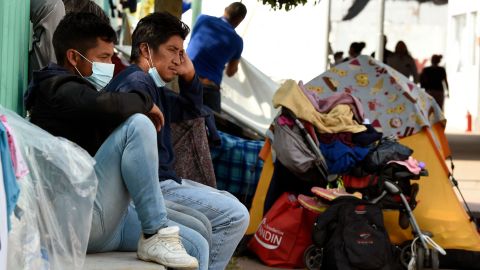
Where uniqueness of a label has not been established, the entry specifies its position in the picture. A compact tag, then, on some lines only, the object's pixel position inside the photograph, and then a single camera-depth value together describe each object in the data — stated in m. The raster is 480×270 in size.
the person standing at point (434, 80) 20.80
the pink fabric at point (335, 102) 8.40
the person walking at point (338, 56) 21.12
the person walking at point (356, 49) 18.39
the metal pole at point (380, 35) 22.38
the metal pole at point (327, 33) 23.31
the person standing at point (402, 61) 19.03
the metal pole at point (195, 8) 12.07
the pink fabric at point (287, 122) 8.16
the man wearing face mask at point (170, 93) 5.02
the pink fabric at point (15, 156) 3.61
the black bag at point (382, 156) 8.06
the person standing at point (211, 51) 10.36
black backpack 7.55
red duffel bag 8.01
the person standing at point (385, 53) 21.38
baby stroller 7.89
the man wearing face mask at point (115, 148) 4.41
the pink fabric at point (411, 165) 7.97
